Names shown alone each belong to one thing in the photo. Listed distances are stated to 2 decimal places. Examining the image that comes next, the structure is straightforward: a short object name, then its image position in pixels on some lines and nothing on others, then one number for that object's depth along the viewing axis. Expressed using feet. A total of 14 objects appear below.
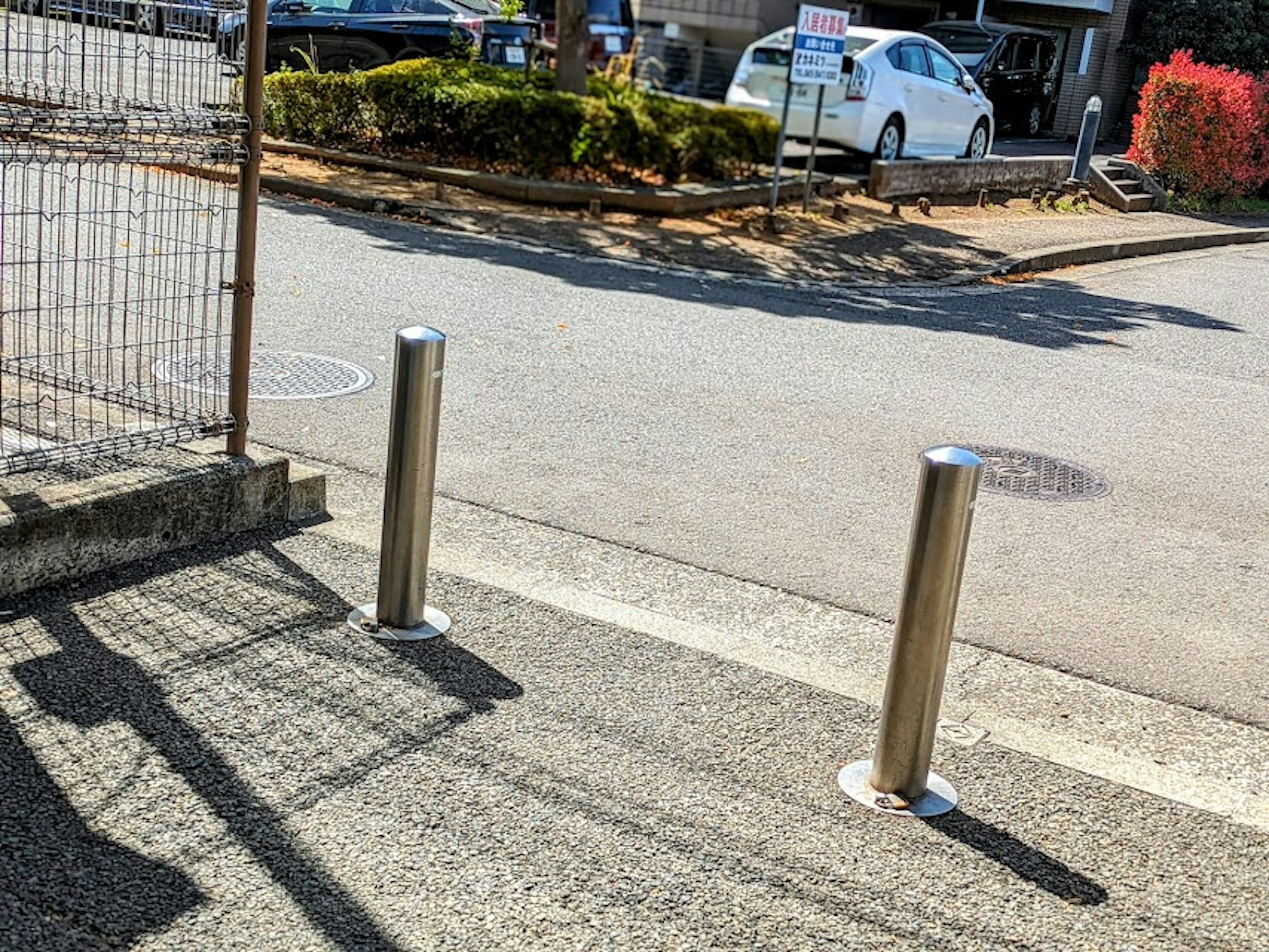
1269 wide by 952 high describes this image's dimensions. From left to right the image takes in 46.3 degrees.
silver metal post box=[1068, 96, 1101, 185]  66.54
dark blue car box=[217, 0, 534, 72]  56.29
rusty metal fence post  15.67
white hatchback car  56.80
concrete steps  68.08
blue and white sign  45.68
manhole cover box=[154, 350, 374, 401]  22.24
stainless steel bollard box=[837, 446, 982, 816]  12.26
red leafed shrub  71.36
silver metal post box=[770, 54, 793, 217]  46.98
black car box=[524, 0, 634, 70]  92.07
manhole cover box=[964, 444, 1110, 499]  23.07
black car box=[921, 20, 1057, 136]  88.84
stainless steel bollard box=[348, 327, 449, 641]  14.28
